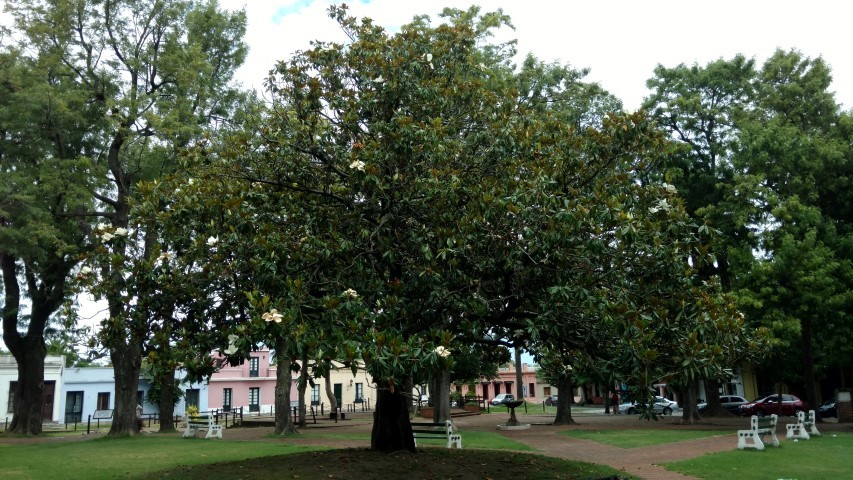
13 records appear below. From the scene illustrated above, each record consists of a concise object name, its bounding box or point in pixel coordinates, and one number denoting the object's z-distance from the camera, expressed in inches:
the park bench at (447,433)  601.9
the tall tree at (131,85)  872.9
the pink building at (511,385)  3193.9
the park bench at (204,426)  830.5
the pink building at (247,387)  1989.4
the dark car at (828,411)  1251.2
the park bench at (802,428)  739.4
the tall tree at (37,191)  823.7
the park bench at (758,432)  633.6
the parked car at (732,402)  1498.5
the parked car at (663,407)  1596.9
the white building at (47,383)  1688.0
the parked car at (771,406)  1375.5
